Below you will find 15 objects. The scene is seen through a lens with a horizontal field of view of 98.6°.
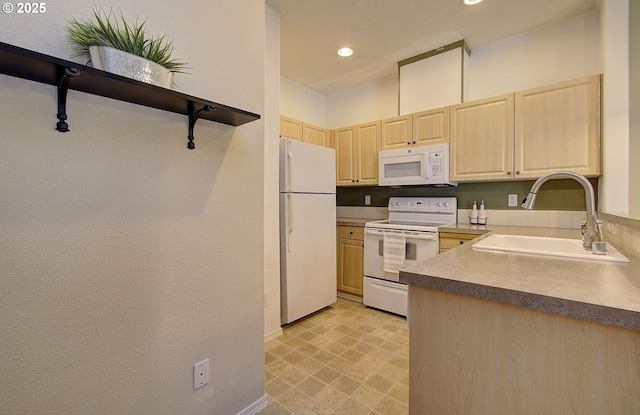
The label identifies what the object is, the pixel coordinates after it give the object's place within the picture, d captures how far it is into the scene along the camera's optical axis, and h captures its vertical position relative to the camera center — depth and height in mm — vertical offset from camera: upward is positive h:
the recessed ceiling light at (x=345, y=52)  2895 +1633
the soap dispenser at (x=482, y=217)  2761 -140
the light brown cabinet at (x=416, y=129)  2783 +799
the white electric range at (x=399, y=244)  2648 -404
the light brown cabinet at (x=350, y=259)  3150 -645
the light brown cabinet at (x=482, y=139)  2463 +596
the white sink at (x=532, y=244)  1278 -230
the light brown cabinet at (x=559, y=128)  2119 +602
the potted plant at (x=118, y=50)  896 +536
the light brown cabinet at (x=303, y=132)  3039 +872
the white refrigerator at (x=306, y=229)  2541 -239
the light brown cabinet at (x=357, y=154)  3316 +630
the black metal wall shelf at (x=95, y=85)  752 +400
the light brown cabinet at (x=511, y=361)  669 -441
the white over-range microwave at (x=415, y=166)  2729 +396
